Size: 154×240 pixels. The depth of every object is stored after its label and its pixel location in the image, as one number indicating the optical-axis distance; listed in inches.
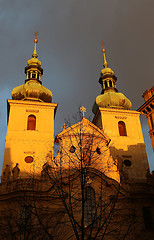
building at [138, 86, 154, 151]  1306.6
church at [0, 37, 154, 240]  748.0
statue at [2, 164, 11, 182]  837.0
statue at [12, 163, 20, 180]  866.9
